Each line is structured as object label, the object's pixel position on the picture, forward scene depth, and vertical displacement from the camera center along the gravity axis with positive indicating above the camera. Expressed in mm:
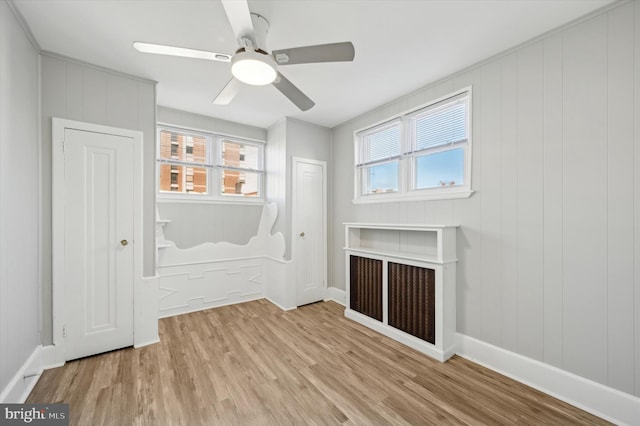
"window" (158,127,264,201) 3496 +673
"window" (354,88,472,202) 2588 +677
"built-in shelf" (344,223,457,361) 2424 -797
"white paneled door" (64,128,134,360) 2340 -297
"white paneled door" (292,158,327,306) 3812 -287
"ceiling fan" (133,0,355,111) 1504 +1015
